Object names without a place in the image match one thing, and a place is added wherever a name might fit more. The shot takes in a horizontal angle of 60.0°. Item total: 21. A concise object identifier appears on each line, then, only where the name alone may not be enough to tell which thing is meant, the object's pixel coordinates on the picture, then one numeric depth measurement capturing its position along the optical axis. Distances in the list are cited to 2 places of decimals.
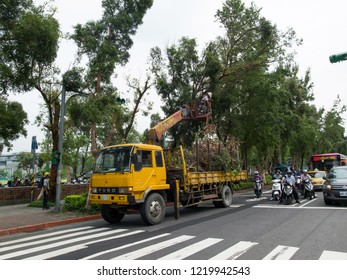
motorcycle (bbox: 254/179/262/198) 18.42
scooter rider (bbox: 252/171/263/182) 18.37
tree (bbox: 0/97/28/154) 11.90
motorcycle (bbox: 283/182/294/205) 14.92
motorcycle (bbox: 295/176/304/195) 17.80
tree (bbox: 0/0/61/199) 10.41
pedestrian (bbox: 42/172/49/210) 13.87
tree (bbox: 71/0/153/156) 14.37
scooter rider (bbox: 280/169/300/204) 15.19
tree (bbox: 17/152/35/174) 53.47
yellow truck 9.56
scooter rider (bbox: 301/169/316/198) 16.89
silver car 12.93
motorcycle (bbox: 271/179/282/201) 16.27
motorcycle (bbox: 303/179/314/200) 16.77
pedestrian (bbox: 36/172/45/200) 14.66
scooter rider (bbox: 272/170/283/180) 17.07
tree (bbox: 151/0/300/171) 19.47
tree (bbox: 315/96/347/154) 44.81
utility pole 12.75
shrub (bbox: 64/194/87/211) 13.05
